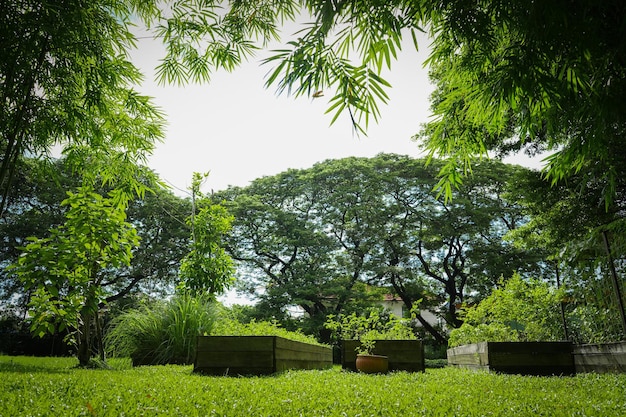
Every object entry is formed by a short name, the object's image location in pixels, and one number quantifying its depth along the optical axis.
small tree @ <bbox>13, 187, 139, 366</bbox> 3.62
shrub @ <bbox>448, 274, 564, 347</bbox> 6.91
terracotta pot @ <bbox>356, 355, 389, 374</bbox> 5.60
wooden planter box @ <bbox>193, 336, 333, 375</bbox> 4.23
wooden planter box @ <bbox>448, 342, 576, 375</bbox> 5.50
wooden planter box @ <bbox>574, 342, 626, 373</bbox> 4.61
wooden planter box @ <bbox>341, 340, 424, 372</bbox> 6.14
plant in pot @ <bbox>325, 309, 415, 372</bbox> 5.68
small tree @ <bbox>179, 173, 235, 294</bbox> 6.27
